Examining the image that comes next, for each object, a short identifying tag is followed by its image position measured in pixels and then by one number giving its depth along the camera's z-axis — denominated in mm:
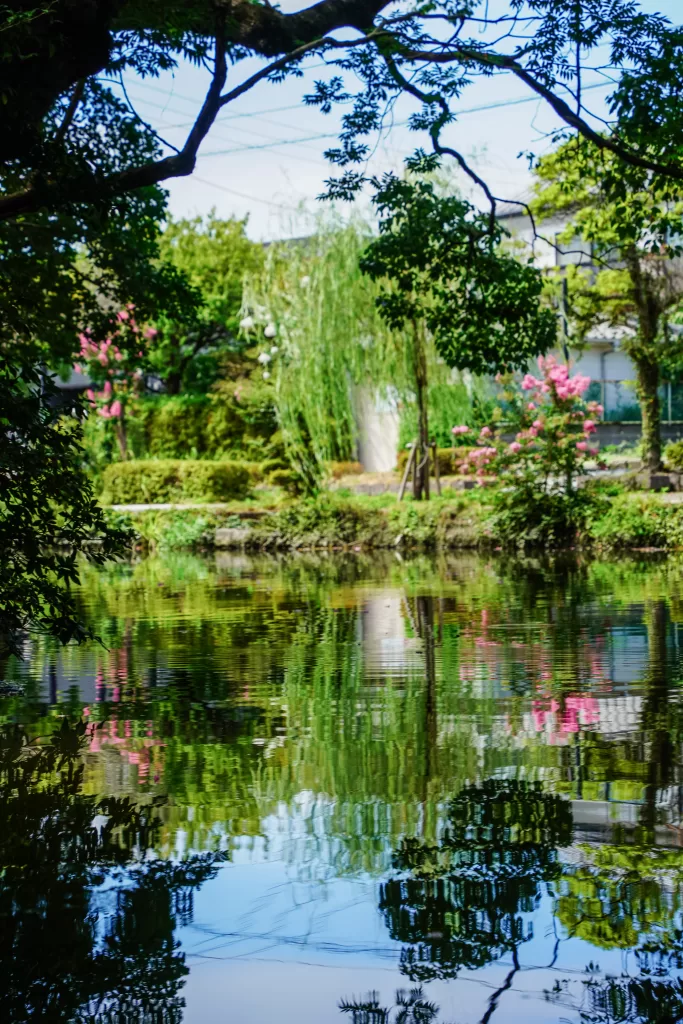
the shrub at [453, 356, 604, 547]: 22375
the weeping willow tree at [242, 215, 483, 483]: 25562
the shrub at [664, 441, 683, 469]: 28672
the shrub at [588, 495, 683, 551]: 20938
